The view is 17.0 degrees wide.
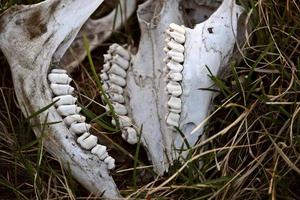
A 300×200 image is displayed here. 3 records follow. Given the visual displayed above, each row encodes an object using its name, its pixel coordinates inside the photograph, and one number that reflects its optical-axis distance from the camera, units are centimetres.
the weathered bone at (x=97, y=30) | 109
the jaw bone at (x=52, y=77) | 97
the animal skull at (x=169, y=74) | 98
